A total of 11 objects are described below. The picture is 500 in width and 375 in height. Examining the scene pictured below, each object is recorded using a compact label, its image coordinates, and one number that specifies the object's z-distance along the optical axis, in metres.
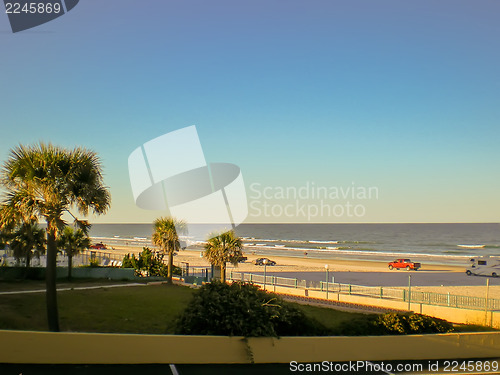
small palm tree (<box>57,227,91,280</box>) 31.95
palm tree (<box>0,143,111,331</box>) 13.71
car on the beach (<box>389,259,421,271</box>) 57.84
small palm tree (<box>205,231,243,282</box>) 32.66
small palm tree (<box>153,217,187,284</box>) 34.50
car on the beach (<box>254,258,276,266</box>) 64.19
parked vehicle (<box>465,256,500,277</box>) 50.97
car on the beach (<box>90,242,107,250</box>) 91.80
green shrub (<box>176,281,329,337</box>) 10.48
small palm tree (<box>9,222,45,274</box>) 30.19
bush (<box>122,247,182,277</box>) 36.41
